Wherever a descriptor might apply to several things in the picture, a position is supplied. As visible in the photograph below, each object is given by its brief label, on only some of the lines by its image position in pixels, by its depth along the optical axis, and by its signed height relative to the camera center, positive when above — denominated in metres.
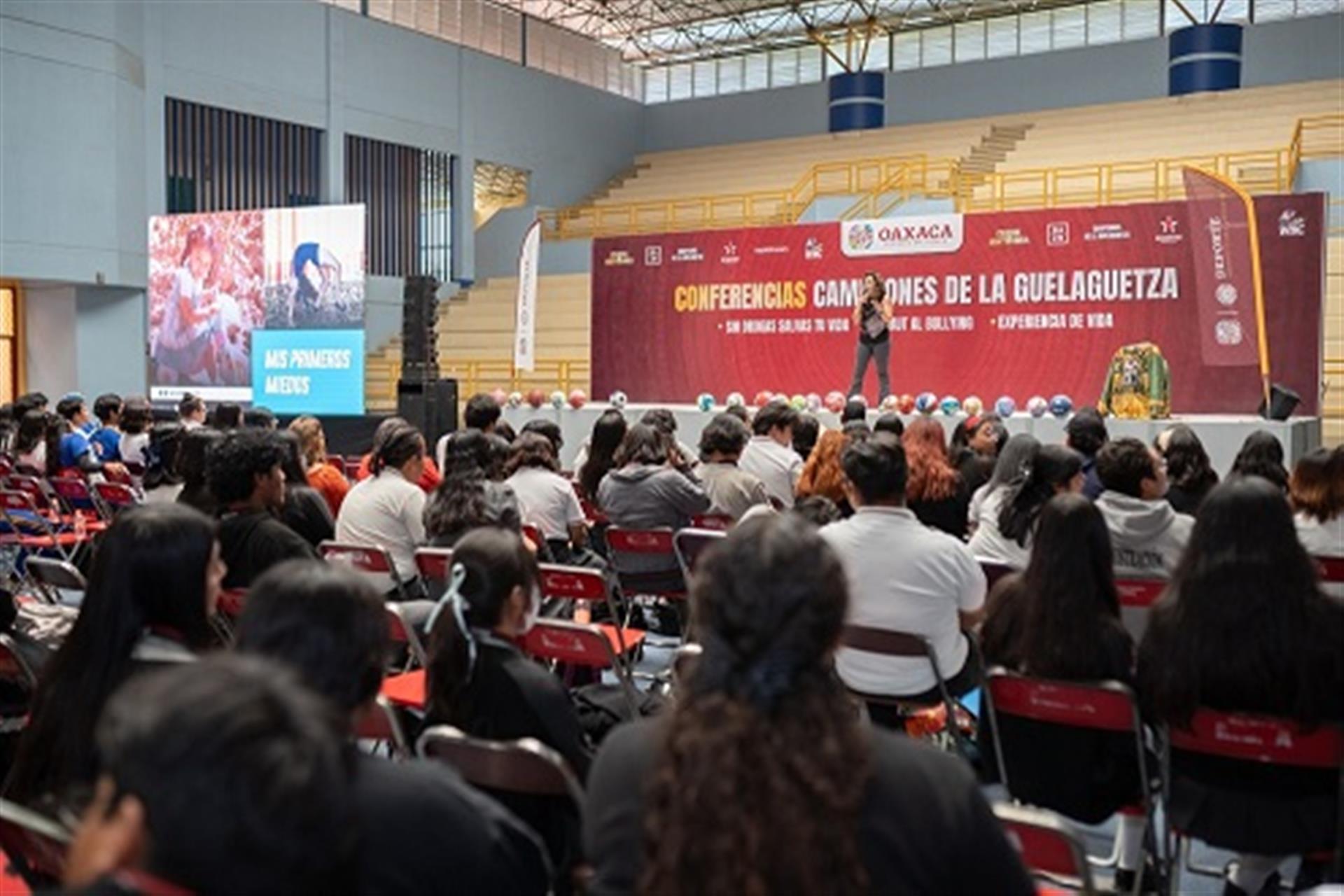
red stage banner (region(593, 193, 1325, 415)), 12.38 +0.94
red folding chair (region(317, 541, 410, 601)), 4.75 -0.67
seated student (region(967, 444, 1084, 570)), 4.55 -0.45
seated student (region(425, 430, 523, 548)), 4.66 -0.47
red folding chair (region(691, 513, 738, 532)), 5.62 -0.62
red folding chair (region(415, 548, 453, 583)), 4.35 -0.63
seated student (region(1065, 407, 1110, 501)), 5.91 -0.22
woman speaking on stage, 12.62 +0.57
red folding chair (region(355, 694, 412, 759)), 2.58 -0.74
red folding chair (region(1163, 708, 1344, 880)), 2.65 -0.76
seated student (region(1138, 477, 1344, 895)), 2.71 -0.60
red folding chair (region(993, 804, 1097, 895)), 1.81 -0.68
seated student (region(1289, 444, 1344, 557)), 4.59 -0.42
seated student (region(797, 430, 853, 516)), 5.54 -0.39
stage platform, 10.41 -0.36
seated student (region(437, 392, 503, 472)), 7.25 -0.18
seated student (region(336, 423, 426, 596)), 5.18 -0.54
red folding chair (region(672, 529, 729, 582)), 5.03 -0.66
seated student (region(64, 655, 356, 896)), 1.14 -0.38
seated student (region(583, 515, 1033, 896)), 1.37 -0.46
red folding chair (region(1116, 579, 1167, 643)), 4.11 -0.70
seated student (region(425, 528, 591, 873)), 2.53 -0.60
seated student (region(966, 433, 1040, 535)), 5.18 -0.31
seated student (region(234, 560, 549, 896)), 1.58 -0.52
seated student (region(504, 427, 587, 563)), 5.72 -0.58
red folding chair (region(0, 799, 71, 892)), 1.76 -0.70
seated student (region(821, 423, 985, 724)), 3.62 -0.56
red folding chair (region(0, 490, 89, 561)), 6.63 -0.85
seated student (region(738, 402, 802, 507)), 6.61 -0.42
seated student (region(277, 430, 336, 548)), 5.16 -0.55
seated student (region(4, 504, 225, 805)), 2.27 -0.48
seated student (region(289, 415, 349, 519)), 6.19 -0.43
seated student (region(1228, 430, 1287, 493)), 5.17 -0.29
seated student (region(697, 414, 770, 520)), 6.03 -0.43
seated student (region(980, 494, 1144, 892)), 3.03 -0.65
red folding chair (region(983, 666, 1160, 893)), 2.81 -0.73
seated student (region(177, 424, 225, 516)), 4.40 -0.35
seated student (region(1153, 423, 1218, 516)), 5.44 -0.37
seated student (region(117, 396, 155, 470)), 8.68 -0.37
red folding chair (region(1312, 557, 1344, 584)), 4.43 -0.64
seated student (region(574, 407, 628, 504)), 6.78 -0.36
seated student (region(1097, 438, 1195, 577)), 4.30 -0.44
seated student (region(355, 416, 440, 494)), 5.39 -0.48
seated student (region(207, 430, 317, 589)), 3.95 -0.41
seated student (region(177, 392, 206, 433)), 8.94 -0.22
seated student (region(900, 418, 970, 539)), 5.44 -0.42
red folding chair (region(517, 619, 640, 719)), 3.36 -0.73
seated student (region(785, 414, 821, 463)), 7.34 -0.29
